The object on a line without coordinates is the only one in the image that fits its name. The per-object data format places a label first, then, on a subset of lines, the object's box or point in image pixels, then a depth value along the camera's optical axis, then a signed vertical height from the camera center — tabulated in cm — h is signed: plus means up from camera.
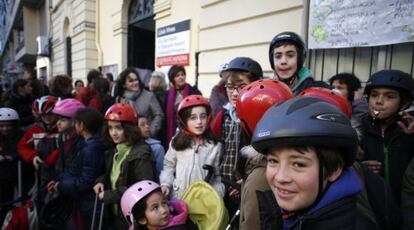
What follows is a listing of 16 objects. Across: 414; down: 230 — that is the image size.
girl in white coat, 243 -51
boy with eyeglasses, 224 -19
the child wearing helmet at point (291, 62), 198 +21
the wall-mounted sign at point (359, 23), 296 +81
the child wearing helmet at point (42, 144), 330 -69
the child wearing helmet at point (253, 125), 125 -16
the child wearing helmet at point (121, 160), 256 -64
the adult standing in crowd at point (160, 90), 432 -2
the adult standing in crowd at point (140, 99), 404 -15
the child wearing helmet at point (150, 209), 207 -86
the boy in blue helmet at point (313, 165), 99 -25
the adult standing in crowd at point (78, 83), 864 +7
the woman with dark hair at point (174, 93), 423 -5
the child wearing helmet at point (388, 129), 190 -22
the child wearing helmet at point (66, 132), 306 -51
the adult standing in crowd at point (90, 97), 469 -18
